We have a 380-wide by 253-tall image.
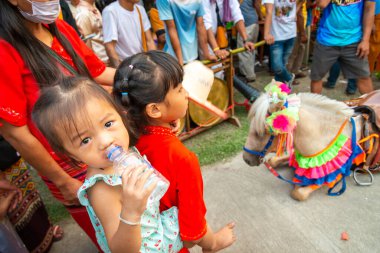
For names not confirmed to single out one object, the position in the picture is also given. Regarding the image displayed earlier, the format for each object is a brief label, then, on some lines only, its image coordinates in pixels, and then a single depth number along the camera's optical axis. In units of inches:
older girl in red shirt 42.5
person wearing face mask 43.0
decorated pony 73.6
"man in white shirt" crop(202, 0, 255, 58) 135.9
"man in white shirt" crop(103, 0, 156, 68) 117.1
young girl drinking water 32.4
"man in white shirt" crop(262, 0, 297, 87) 150.2
